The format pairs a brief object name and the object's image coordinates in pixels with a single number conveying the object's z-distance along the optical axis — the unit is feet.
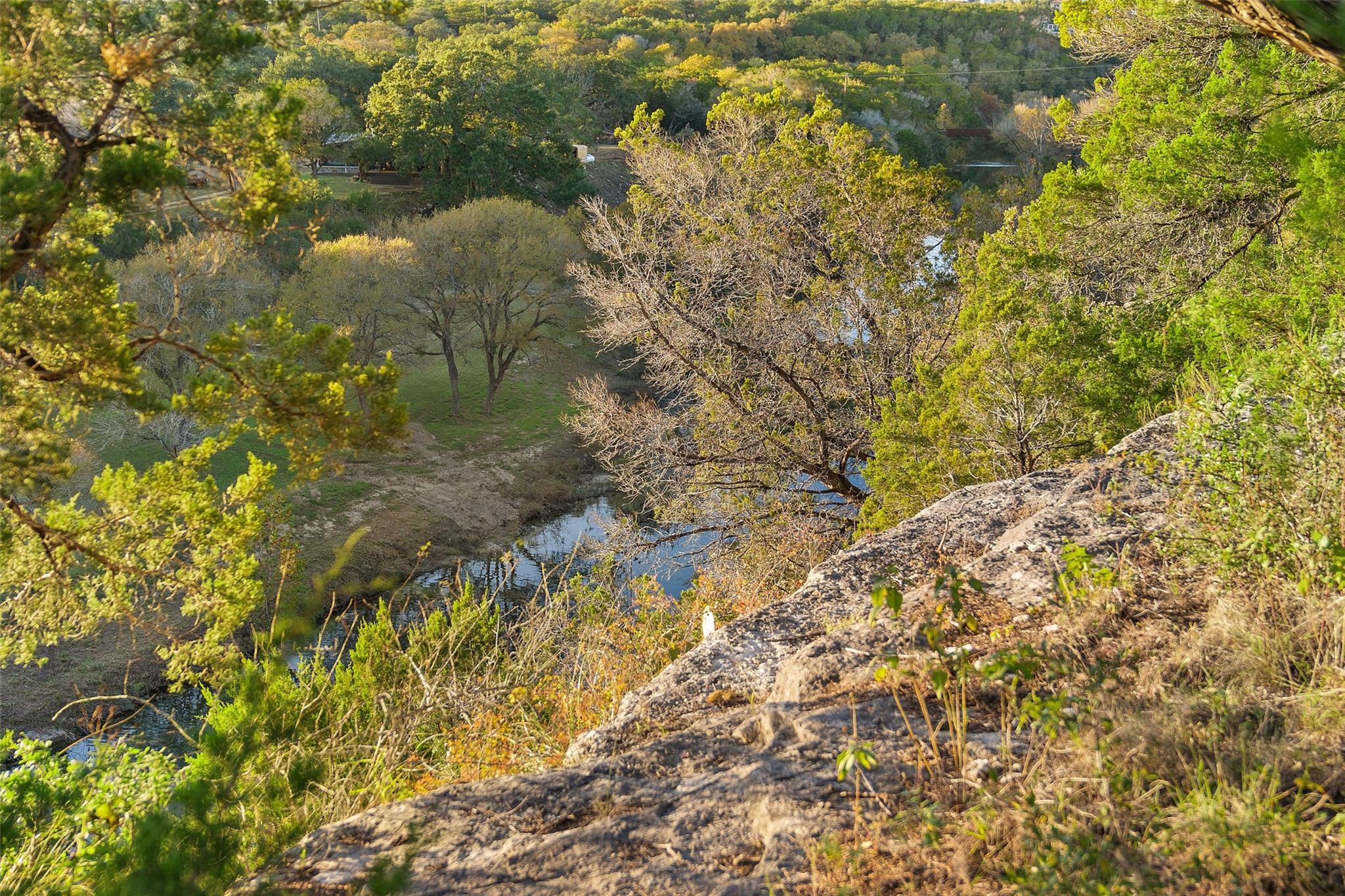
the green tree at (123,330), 17.35
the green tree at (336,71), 150.92
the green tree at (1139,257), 30.73
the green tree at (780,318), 48.39
